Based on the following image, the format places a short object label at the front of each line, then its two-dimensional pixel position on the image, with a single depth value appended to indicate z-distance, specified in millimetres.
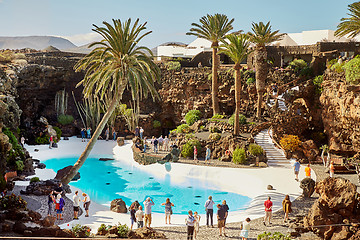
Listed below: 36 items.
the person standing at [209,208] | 16891
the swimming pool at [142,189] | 22484
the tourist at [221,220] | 15734
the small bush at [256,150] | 27562
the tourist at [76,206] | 17917
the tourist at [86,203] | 18672
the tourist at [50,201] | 17922
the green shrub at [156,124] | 42878
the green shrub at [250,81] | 39438
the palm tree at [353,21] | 30105
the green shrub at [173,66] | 44125
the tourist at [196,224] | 15344
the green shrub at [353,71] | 27400
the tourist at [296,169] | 23730
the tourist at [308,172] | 22906
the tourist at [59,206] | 17578
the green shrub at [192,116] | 39194
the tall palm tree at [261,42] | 32375
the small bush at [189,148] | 30000
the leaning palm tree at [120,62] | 20344
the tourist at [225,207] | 16094
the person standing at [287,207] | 17250
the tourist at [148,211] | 16766
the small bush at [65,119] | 41812
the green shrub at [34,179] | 23608
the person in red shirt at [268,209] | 16859
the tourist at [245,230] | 14430
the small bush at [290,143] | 28875
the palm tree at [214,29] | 36062
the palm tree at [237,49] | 29500
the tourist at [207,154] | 28856
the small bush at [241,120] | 33781
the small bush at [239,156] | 27531
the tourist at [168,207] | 17688
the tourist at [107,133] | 39469
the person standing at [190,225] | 14820
